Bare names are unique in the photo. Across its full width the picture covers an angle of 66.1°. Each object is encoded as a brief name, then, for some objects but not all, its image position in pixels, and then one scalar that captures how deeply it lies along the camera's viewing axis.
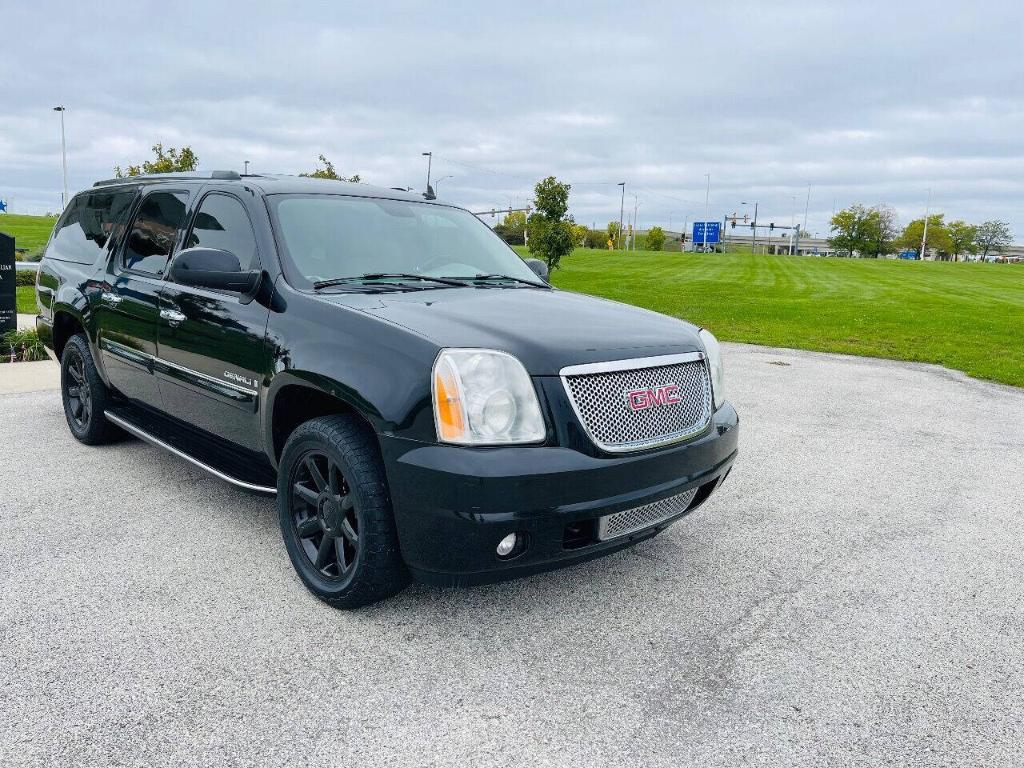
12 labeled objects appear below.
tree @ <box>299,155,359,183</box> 30.18
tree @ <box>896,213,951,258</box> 131.12
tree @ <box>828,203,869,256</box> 115.12
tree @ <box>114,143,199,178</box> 27.66
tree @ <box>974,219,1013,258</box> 140.75
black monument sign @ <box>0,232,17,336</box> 8.95
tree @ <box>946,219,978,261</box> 134.75
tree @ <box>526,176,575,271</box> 27.16
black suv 2.78
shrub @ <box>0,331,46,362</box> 8.91
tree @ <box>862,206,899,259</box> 114.81
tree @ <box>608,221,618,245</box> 134.38
